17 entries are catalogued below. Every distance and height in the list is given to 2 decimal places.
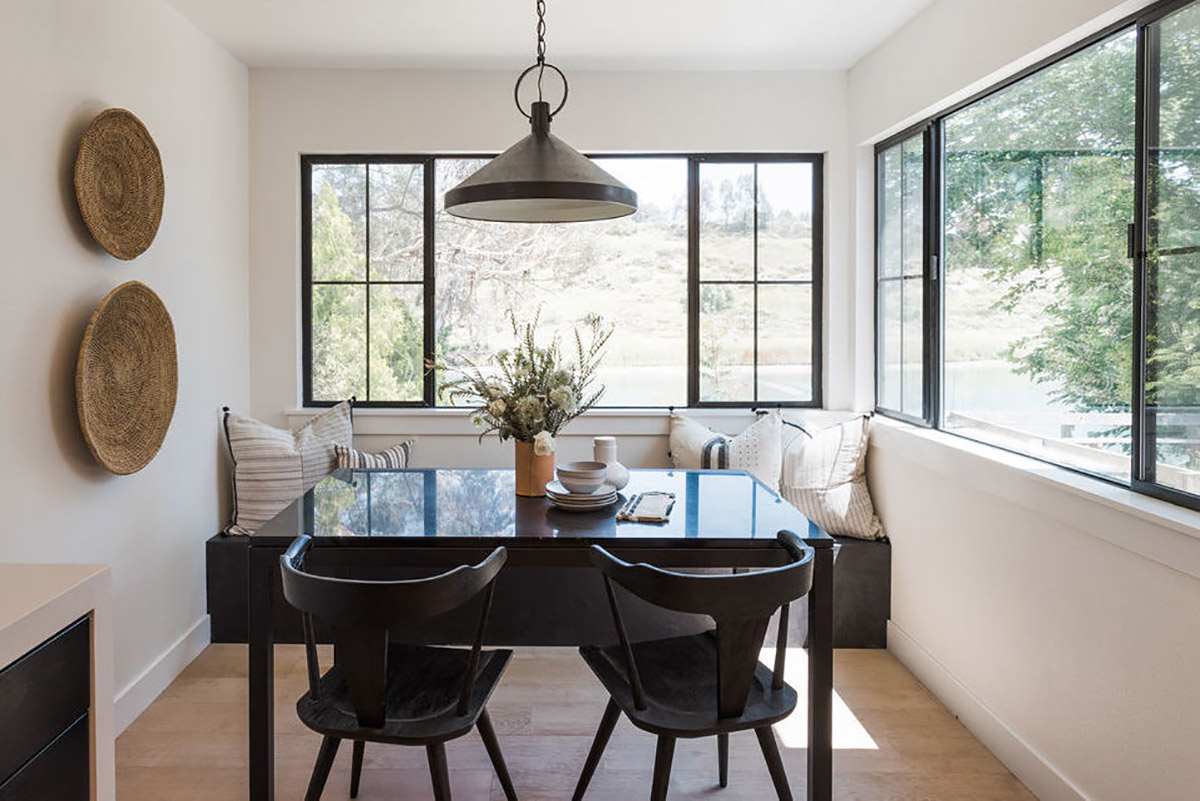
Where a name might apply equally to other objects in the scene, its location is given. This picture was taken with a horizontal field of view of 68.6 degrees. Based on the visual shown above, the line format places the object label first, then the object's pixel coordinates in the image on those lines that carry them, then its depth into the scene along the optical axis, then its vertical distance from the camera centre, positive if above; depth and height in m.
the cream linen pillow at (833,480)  3.79 -0.43
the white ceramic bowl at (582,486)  2.47 -0.29
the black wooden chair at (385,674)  1.81 -0.70
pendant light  2.26 +0.53
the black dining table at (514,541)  2.17 -0.39
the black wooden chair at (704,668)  1.83 -0.71
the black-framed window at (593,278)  4.18 +0.50
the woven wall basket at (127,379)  2.66 +0.01
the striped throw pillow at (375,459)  3.88 -0.34
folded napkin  2.36 -0.35
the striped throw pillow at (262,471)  3.71 -0.37
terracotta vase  2.66 -0.27
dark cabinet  1.44 -0.59
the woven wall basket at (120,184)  2.65 +0.64
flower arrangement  2.57 -0.05
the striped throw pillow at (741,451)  3.84 -0.31
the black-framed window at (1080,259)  2.12 +0.36
